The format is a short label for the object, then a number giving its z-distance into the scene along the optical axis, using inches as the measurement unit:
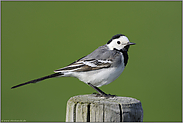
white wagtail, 349.4
